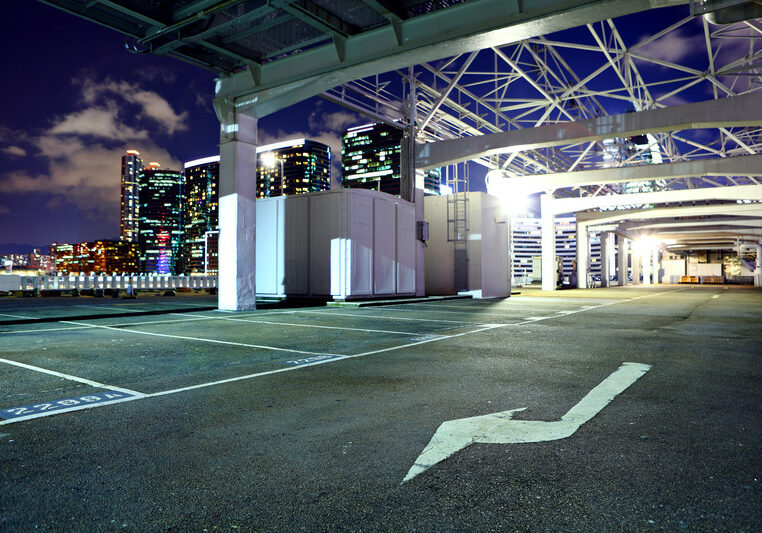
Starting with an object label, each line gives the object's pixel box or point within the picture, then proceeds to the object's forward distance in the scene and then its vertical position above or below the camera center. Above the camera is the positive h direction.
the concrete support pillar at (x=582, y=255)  44.23 +1.40
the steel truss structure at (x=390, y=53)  10.87 +6.27
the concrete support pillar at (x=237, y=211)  14.64 +1.92
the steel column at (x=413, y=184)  21.11 +3.94
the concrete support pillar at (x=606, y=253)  53.59 +1.97
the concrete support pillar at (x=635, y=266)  64.72 +0.53
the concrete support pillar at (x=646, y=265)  68.38 +0.68
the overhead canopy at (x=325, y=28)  10.50 +6.21
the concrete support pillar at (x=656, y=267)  76.71 +0.45
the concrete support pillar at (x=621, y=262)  58.75 +1.02
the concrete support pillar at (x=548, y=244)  36.44 +2.10
